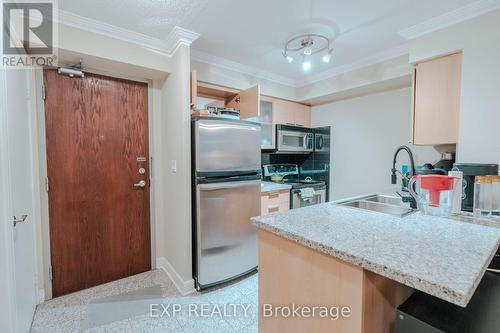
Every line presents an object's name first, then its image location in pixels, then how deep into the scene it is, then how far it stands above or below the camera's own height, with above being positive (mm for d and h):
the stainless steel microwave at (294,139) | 3273 +261
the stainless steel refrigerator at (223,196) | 2123 -374
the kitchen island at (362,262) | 723 -346
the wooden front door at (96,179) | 2096 -209
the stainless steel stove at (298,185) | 3088 -389
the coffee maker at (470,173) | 1629 -111
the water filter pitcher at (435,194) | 1280 -206
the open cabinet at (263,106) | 2588 +657
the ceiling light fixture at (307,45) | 2004 +1062
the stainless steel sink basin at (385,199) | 1827 -333
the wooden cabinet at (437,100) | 1914 +483
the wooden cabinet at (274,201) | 2760 -536
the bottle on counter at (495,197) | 1363 -231
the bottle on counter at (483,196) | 1368 -228
